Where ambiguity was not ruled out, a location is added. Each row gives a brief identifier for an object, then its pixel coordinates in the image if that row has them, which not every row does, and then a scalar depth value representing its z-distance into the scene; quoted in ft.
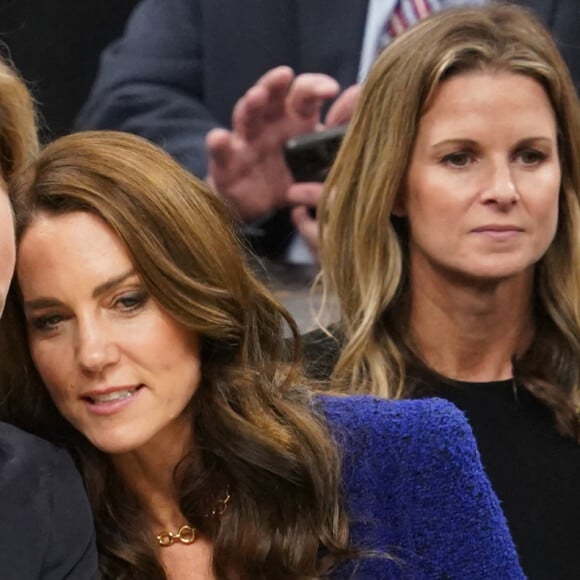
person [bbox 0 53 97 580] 20.22
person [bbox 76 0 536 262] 22.47
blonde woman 21.61
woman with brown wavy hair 20.70
